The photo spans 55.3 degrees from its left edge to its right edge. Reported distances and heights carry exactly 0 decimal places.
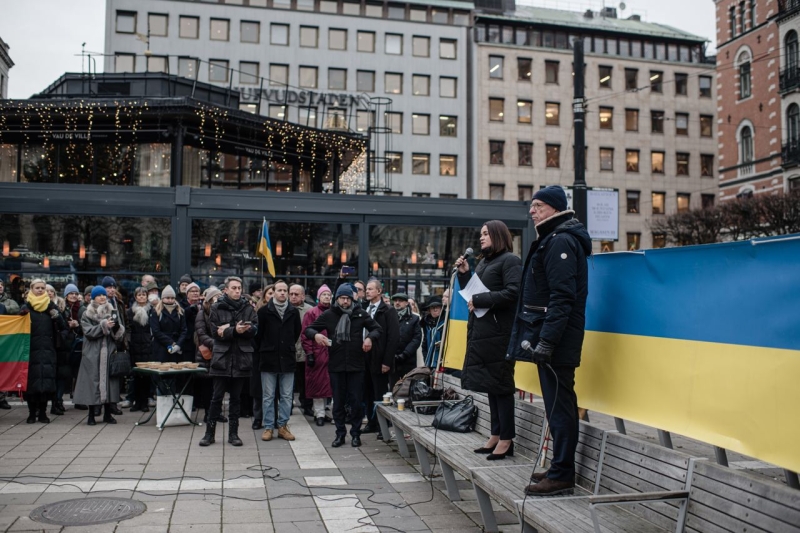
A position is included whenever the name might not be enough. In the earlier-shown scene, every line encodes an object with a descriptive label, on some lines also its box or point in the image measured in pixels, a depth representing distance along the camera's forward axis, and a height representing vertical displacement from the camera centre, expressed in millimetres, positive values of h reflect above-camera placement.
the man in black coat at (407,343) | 11164 -722
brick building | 48562 +13527
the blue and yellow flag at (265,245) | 13371 +854
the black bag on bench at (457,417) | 7730 -1241
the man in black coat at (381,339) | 10617 -618
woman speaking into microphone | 6398 -344
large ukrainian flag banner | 3916 -280
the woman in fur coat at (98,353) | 11414 -950
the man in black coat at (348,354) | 10000 -787
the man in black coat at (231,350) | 9844 -745
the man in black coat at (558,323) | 5031 -179
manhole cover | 6309 -1893
